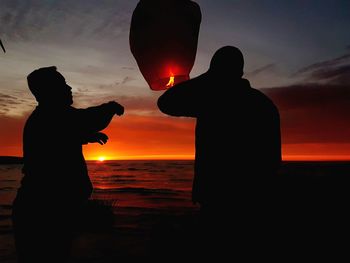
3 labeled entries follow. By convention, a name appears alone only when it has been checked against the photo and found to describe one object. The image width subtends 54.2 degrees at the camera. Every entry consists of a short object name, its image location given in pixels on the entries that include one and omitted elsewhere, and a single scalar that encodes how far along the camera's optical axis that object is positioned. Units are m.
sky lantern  2.27
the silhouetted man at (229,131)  2.17
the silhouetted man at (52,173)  2.28
